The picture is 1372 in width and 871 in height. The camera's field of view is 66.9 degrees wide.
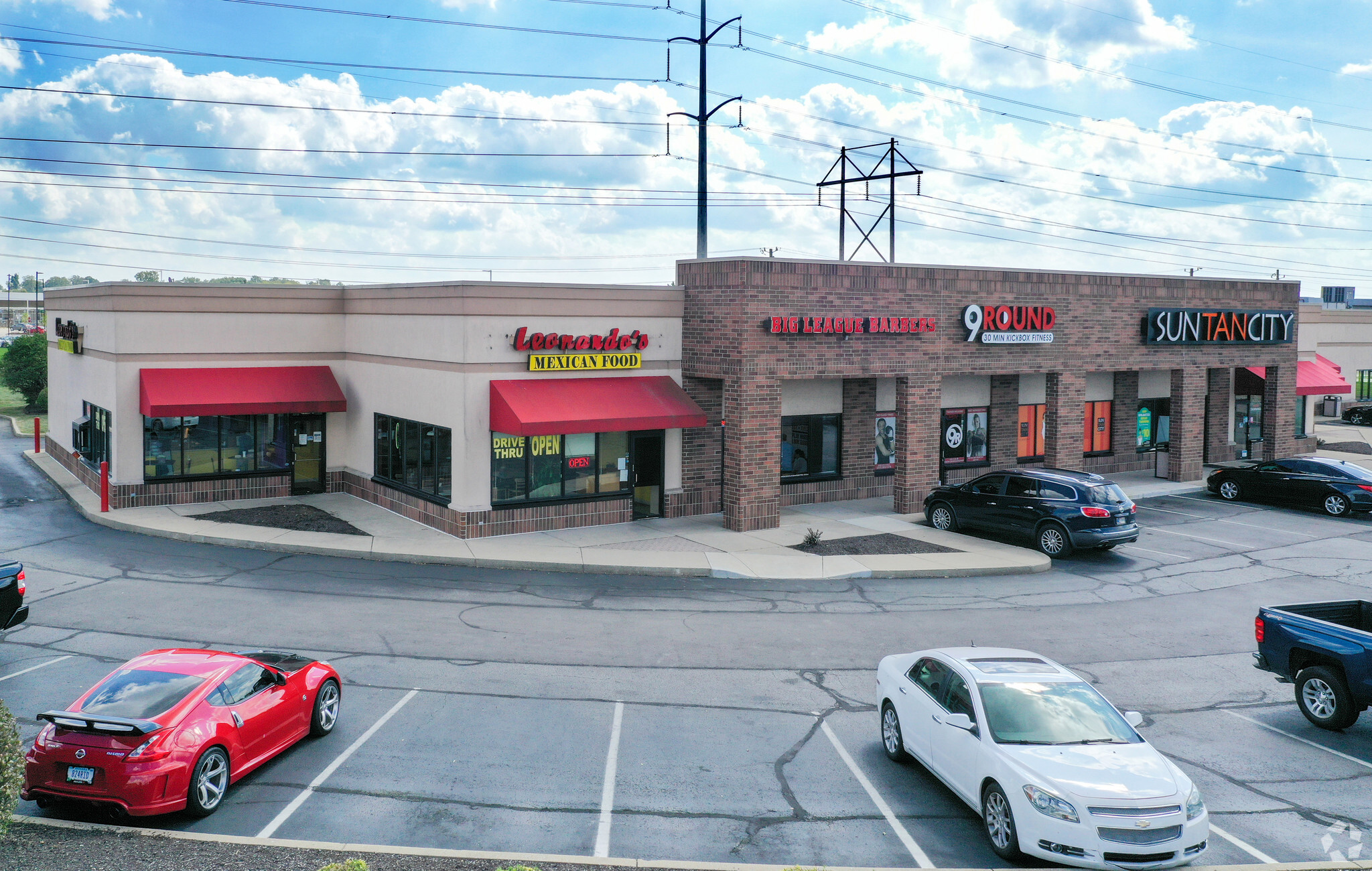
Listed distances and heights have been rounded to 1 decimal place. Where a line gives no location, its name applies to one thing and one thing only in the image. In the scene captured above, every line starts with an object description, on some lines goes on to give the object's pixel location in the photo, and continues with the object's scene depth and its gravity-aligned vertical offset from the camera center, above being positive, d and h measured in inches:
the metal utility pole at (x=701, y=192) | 1211.9 +209.8
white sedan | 341.4 -138.3
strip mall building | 941.8 -17.3
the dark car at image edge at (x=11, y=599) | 568.1 -129.9
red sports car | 372.5 -139.1
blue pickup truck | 489.4 -134.7
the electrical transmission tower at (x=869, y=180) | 1461.6 +276.9
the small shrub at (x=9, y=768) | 329.7 -130.9
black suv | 897.5 -119.8
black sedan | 1104.8 -118.1
